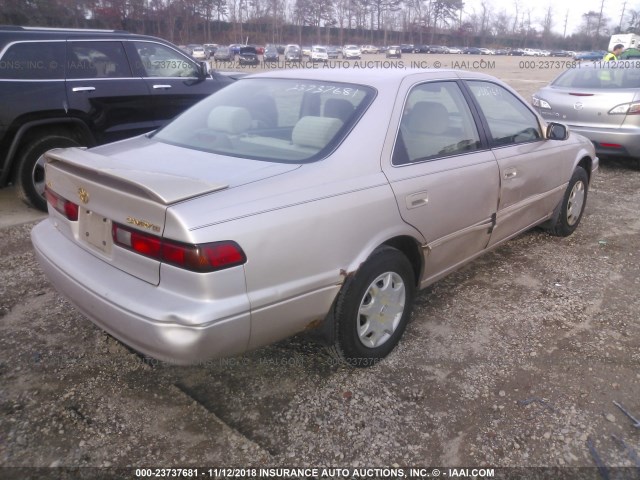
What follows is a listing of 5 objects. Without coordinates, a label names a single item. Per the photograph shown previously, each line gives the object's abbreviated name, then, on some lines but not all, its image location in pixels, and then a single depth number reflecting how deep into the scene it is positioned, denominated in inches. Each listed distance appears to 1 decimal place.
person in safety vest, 418.9
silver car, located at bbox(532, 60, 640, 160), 280.4
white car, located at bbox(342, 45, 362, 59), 1985.7
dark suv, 201.3
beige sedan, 83.0
